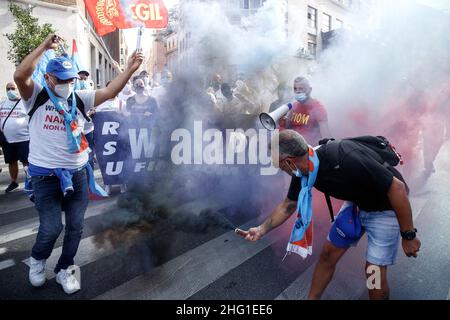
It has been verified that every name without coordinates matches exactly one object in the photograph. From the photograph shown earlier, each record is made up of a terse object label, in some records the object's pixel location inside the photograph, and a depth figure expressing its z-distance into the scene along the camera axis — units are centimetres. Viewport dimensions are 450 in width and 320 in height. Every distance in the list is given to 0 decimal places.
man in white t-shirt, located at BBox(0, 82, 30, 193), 553
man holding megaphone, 415
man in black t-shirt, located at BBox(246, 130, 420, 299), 201
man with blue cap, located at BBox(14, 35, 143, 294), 257
